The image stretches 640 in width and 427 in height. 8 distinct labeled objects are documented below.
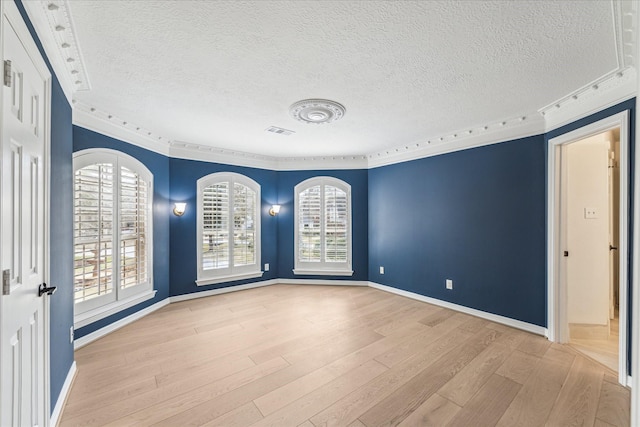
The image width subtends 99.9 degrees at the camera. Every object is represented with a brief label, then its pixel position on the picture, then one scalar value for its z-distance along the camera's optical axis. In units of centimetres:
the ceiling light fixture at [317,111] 272
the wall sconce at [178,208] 425
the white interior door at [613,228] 352
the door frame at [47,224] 167
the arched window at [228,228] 458
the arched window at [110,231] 288
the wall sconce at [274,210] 536
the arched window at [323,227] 534
